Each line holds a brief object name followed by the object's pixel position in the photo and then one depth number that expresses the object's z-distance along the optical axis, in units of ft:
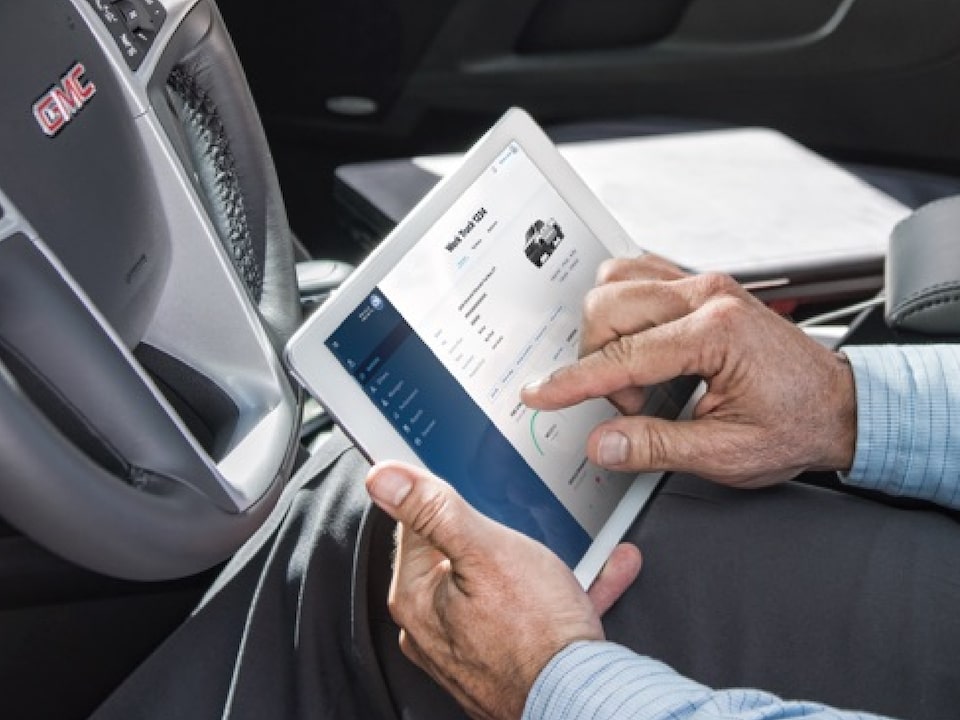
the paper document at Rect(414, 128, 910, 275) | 3.78
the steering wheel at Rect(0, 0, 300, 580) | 1.82
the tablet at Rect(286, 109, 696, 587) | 2.31
